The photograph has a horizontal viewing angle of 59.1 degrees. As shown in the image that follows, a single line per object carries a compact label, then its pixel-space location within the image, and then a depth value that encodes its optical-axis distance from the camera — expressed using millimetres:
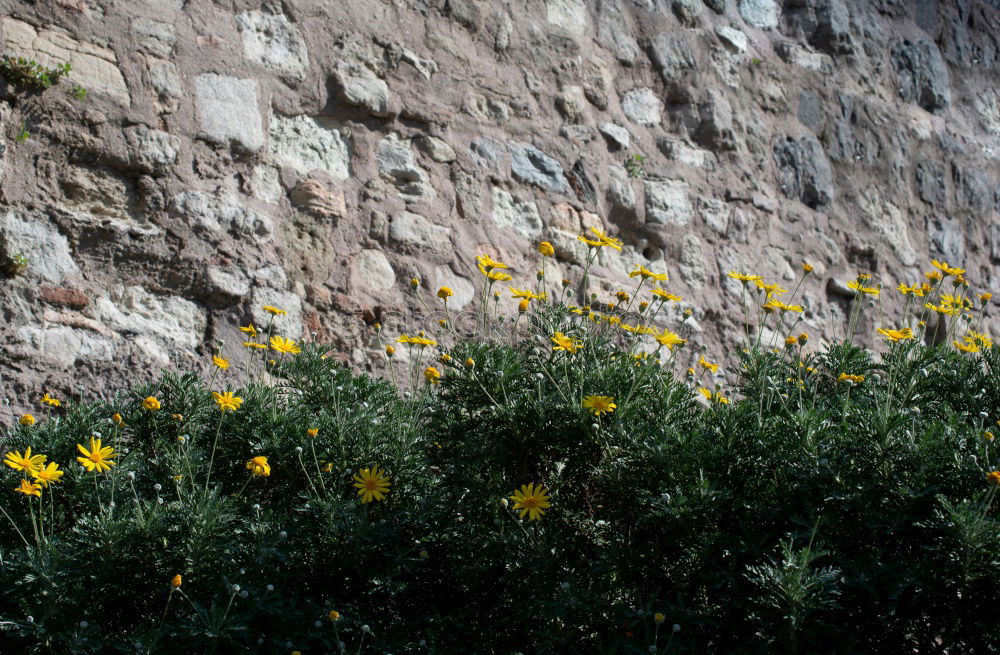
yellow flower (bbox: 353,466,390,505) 2094
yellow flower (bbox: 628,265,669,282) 2486
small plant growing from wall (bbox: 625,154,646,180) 4242
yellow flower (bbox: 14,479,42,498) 1956
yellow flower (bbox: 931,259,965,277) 2848
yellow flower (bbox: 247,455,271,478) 2121
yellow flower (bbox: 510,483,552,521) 2014
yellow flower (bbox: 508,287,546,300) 2518
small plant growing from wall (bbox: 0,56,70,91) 2738
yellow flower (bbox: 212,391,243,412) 2238
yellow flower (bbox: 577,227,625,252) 2502
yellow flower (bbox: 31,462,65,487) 1992
